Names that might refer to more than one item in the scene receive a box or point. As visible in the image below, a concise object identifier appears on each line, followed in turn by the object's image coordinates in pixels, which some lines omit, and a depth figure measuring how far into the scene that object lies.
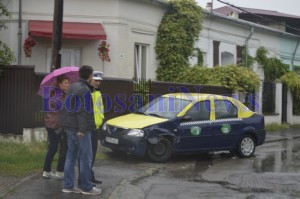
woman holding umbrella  8.57
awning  15.81
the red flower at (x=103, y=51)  16.98
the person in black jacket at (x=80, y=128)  7.27
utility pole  11.22
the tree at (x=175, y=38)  19.06
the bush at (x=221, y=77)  18.81
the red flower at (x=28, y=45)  16.22
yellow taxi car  11.15
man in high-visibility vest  7.96
